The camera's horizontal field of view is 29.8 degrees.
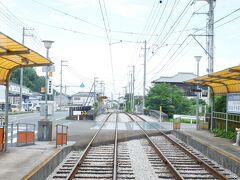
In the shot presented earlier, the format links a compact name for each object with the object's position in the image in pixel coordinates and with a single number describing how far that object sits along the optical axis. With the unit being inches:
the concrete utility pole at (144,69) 2584.6
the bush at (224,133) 821.5
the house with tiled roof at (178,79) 3882.9
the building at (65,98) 5845.0
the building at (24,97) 2968.8
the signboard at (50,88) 902.4
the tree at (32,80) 5072.3
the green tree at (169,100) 2485.2
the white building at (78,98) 6574.8
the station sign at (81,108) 1875.2
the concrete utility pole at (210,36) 1003.8
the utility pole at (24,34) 2469.2
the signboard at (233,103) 788.6
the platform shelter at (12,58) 435.7
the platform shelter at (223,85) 713.3
